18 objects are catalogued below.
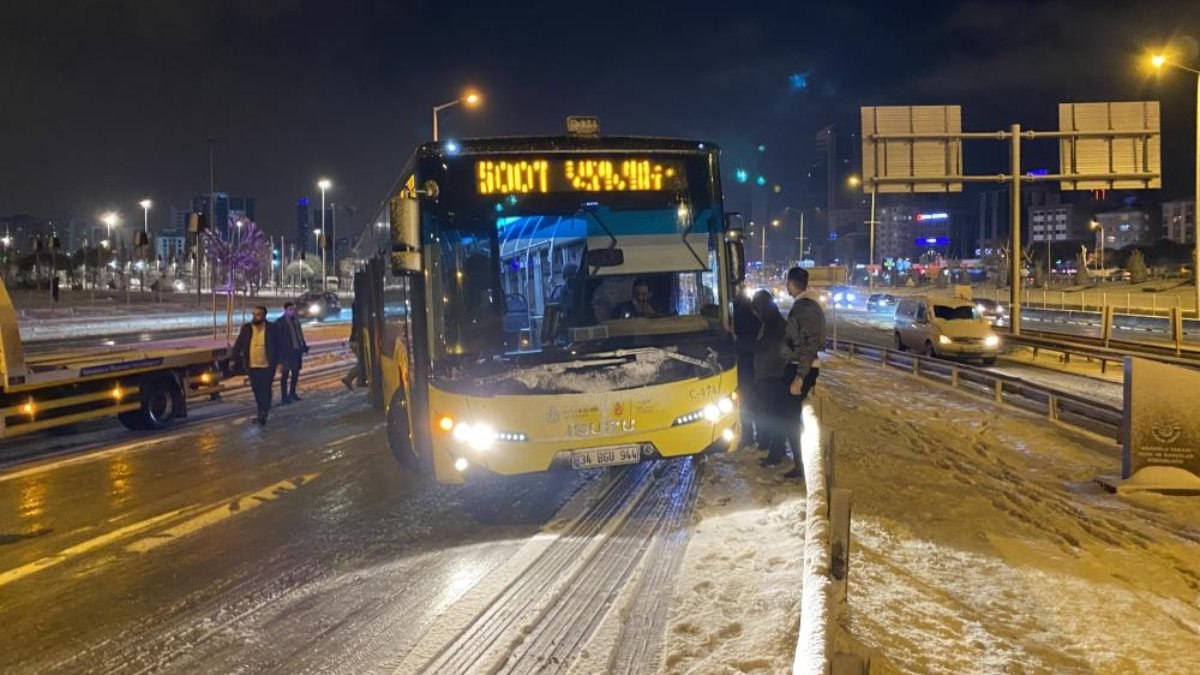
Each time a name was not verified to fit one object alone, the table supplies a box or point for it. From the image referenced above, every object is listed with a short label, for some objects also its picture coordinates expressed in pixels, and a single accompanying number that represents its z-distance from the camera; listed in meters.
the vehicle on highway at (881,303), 59.25
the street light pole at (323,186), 50.03
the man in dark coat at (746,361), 9.45
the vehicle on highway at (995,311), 42.45
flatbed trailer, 11.24
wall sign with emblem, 8.89
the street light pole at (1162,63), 24.08
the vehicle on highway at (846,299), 72.22
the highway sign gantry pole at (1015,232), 28.06
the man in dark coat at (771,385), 9.20
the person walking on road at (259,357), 13.75
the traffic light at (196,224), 22.47
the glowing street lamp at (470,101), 28.47
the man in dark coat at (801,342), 8.64
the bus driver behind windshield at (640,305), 7.89
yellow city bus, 7.49
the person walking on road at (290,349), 15.23
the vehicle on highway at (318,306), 55.41
